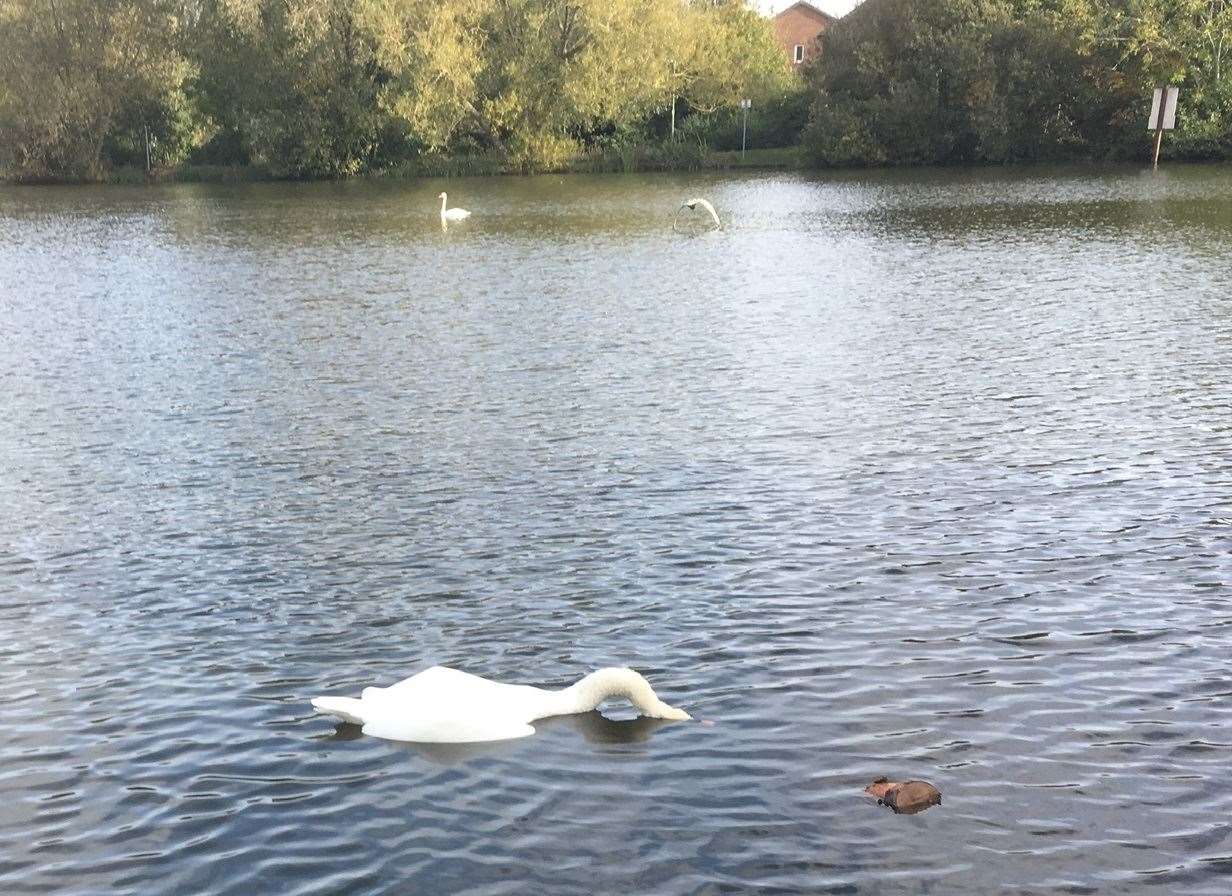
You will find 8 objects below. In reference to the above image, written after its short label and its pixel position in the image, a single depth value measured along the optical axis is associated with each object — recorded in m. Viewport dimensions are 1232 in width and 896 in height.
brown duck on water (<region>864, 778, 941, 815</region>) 7.93
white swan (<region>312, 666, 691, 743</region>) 8.87
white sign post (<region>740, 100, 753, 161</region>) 82.81
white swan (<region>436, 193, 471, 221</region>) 48.81
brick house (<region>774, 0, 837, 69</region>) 140.38
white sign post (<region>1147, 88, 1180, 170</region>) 66.94
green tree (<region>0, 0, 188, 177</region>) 79.88
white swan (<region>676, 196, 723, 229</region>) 43.66
